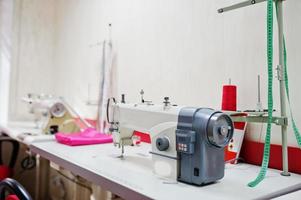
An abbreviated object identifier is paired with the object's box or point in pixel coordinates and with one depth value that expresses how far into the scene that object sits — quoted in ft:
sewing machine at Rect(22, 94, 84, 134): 7.89
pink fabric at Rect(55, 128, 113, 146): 6.23
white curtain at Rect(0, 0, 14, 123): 11.50
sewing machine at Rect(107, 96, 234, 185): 3.44
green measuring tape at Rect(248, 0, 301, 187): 3.70
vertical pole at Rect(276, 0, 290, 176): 4.02
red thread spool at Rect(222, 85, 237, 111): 4.83
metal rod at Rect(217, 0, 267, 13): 4.31
